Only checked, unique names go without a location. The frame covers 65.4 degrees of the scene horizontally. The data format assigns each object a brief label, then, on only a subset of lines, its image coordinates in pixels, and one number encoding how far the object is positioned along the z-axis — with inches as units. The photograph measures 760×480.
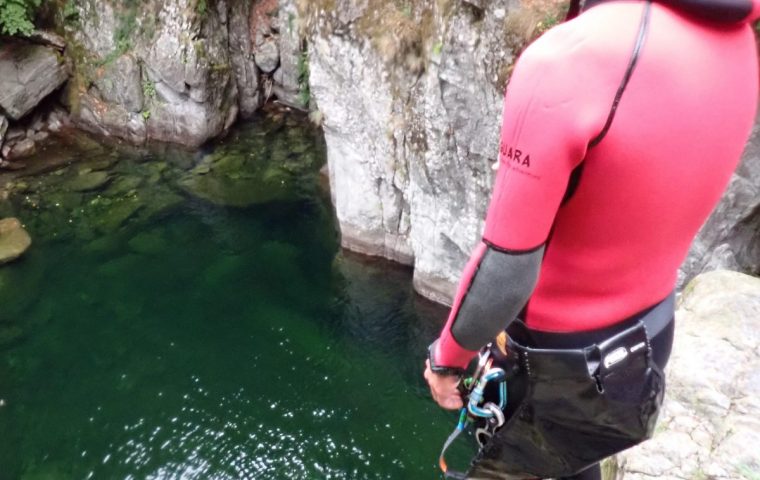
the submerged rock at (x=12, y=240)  324.2
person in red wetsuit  45.5
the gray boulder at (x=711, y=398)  99.3
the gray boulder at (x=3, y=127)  409.7
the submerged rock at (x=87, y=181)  387.2
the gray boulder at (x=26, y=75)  410.6
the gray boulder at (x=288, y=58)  417.6
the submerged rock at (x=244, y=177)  383.6
